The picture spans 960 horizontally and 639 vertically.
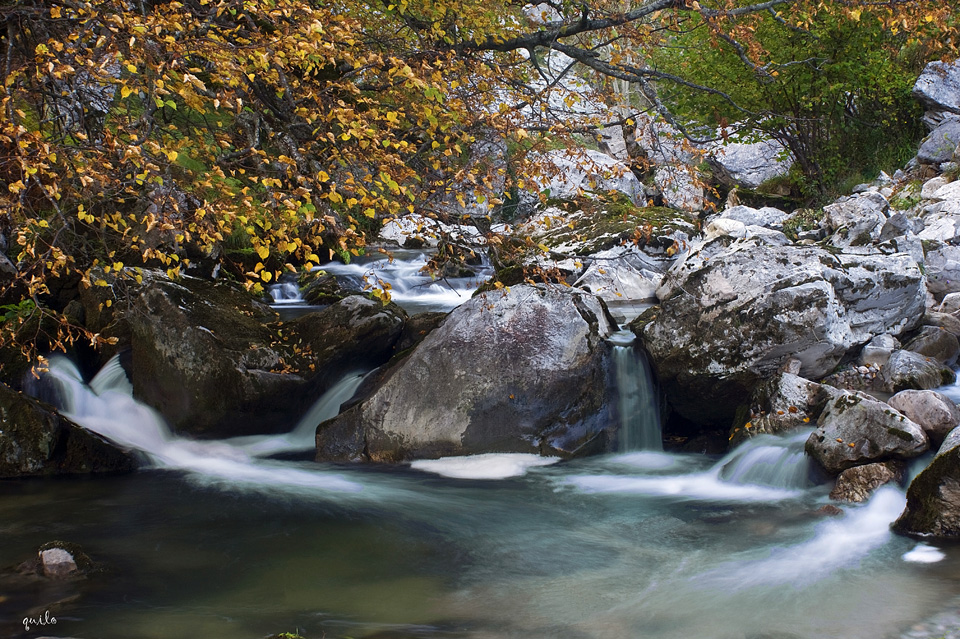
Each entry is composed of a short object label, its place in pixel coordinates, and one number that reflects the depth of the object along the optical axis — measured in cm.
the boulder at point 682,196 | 1945
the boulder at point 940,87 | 1567
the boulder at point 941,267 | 943
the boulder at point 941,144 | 1523
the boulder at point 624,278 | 1230
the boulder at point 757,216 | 1499
